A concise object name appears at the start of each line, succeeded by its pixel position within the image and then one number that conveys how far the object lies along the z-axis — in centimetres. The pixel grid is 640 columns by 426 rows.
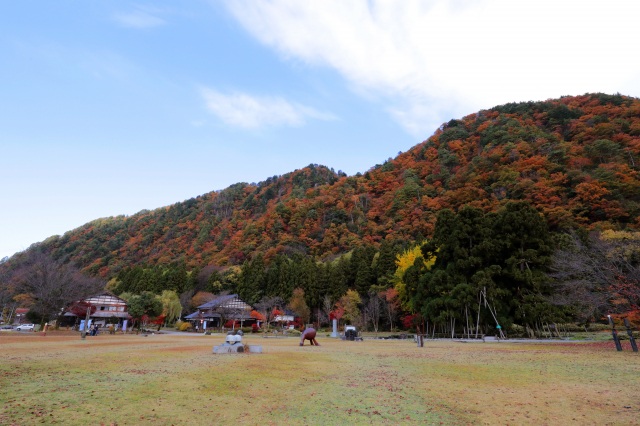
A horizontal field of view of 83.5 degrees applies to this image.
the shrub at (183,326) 5300
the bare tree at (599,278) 1794
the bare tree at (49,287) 3869
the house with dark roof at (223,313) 5334
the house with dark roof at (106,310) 5699
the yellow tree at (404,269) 4035
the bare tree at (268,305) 5216
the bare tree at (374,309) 4623
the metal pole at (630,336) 1573
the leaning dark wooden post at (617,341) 1641
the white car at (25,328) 4762
